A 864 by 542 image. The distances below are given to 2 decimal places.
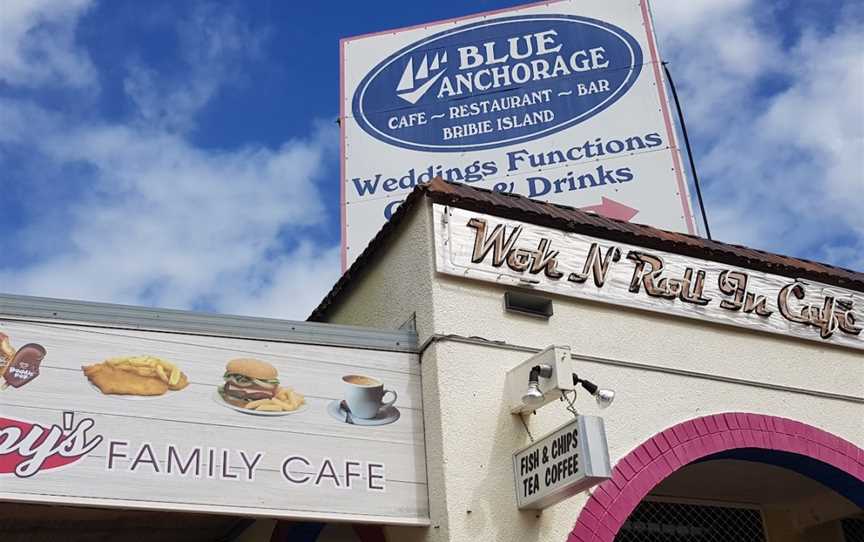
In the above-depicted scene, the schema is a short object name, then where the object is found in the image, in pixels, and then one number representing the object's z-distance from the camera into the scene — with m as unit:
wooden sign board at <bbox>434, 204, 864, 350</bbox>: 7.88
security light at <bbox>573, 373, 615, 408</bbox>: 7.00
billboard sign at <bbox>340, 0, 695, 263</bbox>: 12.67
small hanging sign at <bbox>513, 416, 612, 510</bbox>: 6.41
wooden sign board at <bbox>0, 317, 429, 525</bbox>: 6.27
